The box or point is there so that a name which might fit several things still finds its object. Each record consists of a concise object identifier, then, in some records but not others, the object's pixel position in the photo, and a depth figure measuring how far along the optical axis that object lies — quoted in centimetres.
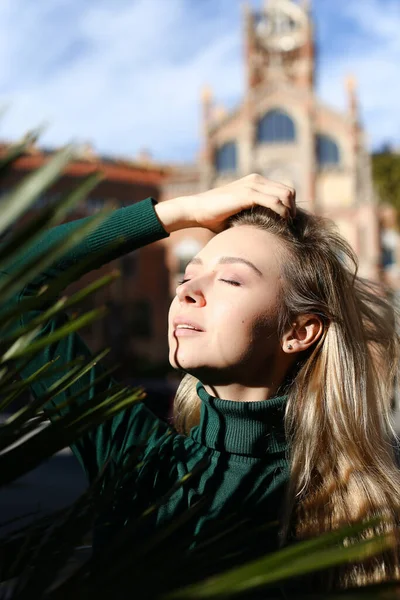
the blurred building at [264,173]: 3153
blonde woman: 160
